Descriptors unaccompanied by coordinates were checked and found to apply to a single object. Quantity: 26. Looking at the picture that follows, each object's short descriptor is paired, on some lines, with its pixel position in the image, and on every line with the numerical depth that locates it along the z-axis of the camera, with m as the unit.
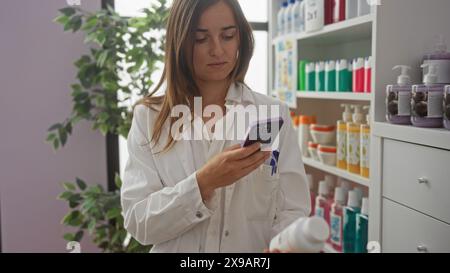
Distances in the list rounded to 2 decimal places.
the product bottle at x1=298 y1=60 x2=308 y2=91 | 1.66
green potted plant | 1.44
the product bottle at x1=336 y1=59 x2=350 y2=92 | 1.38
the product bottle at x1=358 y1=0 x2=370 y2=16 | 1.19
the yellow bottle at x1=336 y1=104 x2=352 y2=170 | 1.39
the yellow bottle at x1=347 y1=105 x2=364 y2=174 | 1.31
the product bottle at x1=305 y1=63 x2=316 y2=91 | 1.58
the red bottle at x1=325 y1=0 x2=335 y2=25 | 1.40
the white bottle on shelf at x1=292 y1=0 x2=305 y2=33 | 1.61
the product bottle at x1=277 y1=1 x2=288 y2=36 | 1.76
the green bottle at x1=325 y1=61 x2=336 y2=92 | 1.45
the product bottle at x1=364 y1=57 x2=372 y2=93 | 1.21
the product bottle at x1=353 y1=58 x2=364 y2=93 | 1.27
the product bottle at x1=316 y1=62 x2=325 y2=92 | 1.51
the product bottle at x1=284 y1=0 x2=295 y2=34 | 1.68
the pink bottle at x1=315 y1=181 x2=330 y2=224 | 1.51
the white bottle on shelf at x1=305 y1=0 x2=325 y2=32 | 1.43
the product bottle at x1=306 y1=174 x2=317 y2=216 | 1.69
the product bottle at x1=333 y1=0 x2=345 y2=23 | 1.34
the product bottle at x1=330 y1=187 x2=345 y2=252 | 1.38
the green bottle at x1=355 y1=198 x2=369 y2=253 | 1.24
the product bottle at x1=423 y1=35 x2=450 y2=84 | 0.92
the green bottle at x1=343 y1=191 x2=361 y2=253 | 1.31
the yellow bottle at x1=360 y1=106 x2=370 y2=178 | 1.21
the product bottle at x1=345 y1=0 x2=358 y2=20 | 1.29
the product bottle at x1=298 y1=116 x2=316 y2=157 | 1.68
